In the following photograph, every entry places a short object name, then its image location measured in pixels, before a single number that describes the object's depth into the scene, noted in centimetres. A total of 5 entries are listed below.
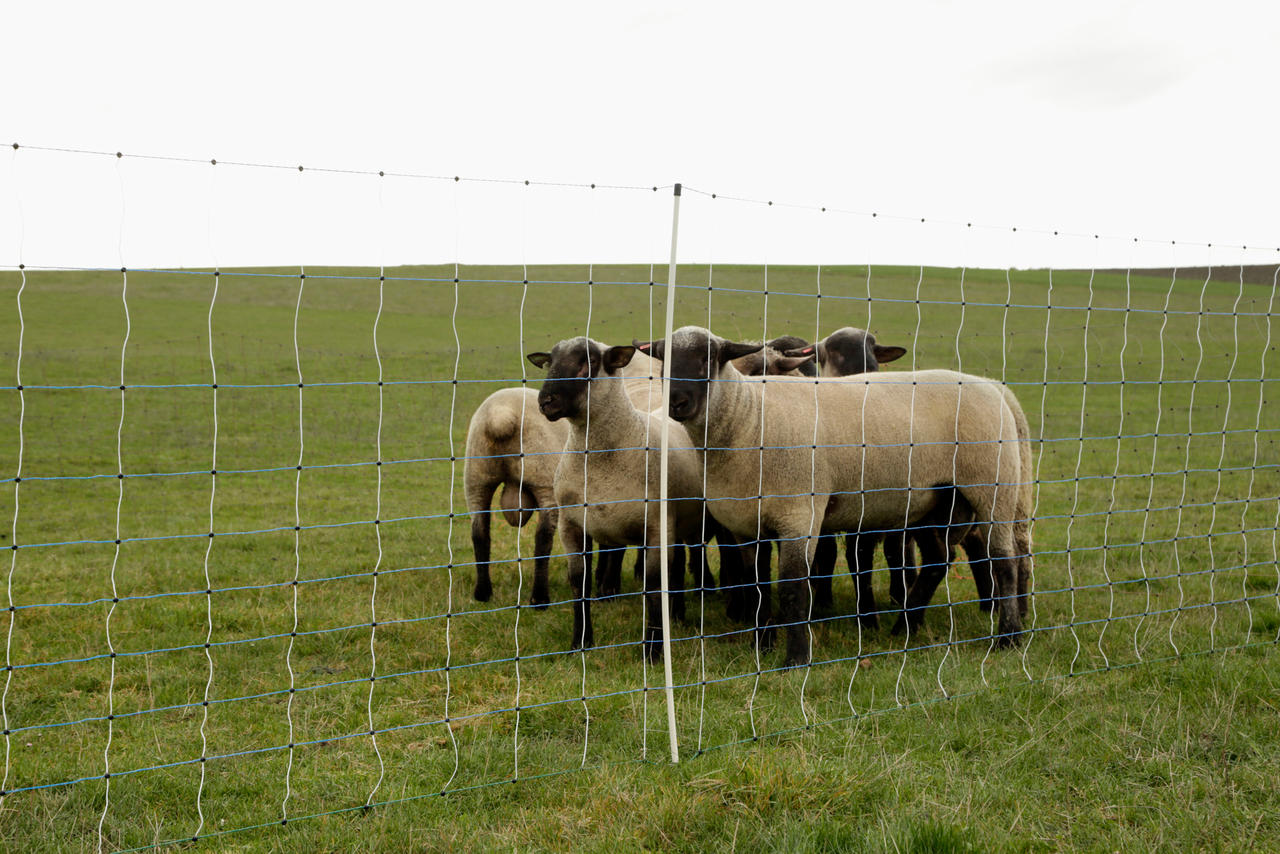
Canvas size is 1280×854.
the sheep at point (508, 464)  839
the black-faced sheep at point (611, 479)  645
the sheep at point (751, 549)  705
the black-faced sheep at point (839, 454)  611
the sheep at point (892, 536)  735
